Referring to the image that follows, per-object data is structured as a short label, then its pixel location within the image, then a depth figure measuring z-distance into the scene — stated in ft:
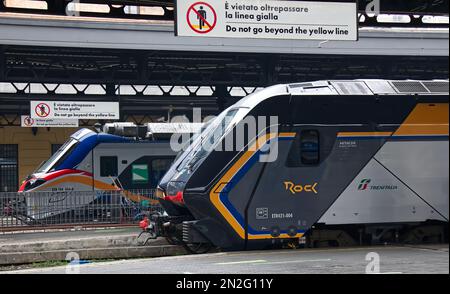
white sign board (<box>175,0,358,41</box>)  50.67
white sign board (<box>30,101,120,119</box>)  98.94
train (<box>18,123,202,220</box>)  77.00
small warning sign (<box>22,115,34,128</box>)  106.46
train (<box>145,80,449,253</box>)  41.81
